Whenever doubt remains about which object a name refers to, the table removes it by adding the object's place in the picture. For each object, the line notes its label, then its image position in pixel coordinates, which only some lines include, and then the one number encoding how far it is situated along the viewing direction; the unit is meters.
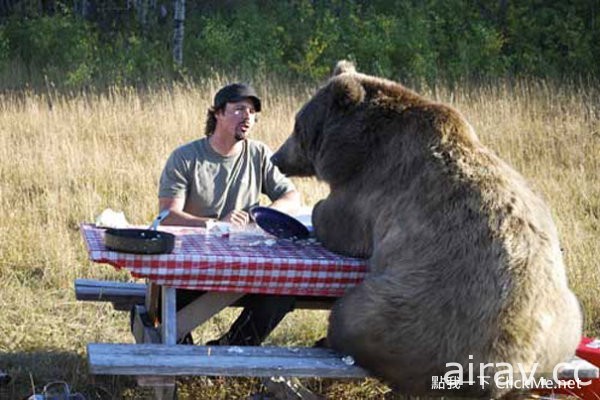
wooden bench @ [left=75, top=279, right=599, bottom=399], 4.00
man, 5.74
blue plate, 5.00
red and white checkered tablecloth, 4.28
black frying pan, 4.19
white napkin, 5.04
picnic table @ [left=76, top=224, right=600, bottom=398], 4.07
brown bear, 4.05
